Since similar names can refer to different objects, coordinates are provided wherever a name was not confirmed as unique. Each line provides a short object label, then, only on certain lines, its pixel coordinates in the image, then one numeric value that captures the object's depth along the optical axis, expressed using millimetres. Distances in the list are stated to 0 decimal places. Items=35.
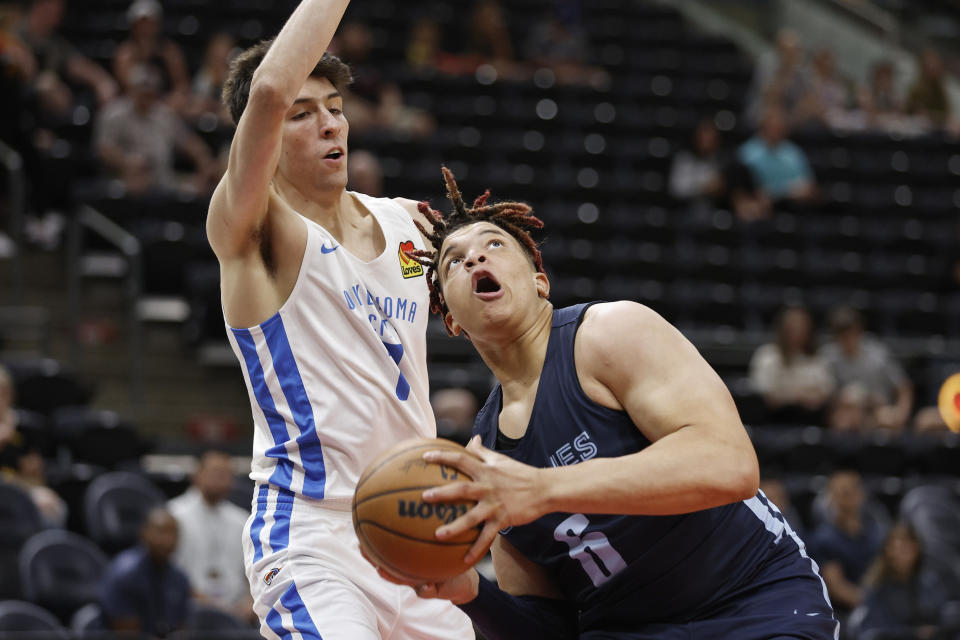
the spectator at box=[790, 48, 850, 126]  29875
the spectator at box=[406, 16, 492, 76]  28292
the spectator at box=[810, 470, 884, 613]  16125
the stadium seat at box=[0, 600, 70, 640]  12102
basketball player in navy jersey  5102
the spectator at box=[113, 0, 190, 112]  22766
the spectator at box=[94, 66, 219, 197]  21266
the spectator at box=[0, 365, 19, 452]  15078
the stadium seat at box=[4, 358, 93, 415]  17422
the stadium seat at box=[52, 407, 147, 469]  16750
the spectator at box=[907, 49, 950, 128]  31031
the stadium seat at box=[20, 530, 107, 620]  13453
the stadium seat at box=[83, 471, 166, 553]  14961
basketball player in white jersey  6355
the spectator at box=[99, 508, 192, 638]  13406
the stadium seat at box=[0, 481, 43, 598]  13867
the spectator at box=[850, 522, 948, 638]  14930
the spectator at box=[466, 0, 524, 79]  29203
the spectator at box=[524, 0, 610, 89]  29875
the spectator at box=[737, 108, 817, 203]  26016
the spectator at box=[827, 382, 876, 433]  19687
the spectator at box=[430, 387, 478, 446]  16598
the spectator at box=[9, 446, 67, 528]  14828
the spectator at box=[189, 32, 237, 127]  23359
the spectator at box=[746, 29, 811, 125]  29219
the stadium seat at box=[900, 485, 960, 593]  16937
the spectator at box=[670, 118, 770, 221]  25375
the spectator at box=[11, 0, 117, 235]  20359
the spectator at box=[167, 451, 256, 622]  15062
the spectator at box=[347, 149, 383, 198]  18125
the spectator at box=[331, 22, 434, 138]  25125
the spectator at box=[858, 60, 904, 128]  30750
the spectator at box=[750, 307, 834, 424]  19937
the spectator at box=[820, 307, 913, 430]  20687
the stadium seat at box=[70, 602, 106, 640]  13250
